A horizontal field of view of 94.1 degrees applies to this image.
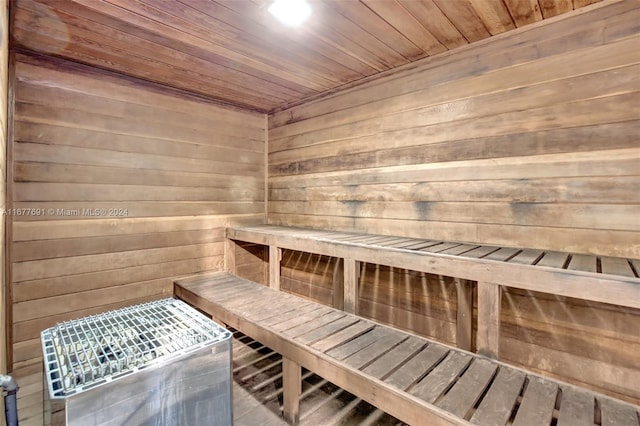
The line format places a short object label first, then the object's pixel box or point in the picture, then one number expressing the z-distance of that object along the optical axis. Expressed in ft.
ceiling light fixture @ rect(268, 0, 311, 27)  4.92
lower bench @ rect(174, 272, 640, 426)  3.48
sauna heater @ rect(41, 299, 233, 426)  3.09
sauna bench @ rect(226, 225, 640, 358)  3.65
